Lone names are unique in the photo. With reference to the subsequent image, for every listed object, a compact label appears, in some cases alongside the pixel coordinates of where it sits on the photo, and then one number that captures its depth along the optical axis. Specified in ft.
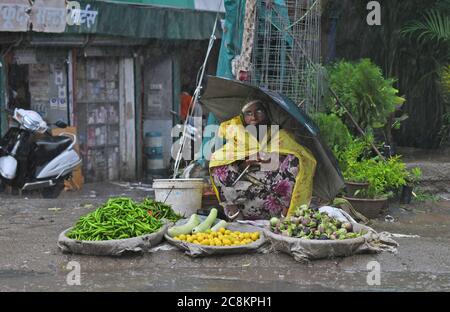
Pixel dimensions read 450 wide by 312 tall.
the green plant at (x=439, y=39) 35.47
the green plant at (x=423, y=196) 32.24
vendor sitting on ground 25.35
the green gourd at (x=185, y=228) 23.13
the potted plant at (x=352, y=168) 28.68
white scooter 33.71
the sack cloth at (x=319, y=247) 21.49
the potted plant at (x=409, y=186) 30.68
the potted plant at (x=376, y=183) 28.14
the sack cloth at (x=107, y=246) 21.68
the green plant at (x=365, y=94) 29.94
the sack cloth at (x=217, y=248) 21.85
